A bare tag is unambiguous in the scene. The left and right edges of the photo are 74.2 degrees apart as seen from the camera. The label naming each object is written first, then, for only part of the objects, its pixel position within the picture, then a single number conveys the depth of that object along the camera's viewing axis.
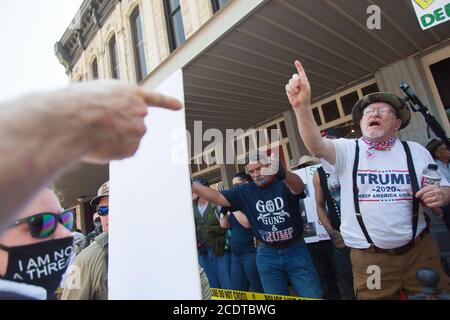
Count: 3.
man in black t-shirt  2.67
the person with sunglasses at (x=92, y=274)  1.69
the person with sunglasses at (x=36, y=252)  1.15
